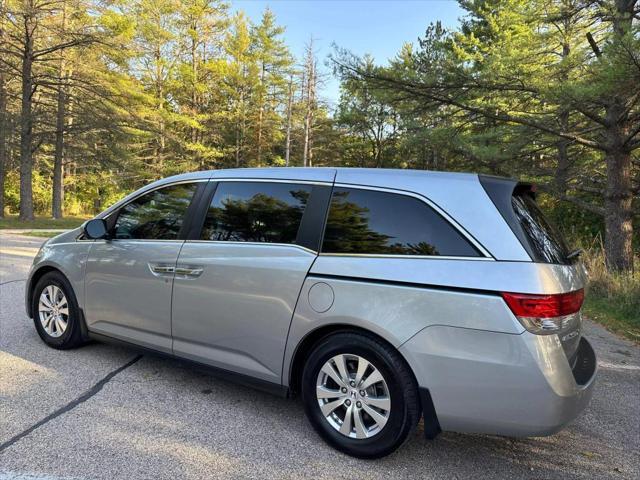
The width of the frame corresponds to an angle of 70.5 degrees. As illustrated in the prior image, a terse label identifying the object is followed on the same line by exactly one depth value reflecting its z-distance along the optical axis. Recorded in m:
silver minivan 2.38
